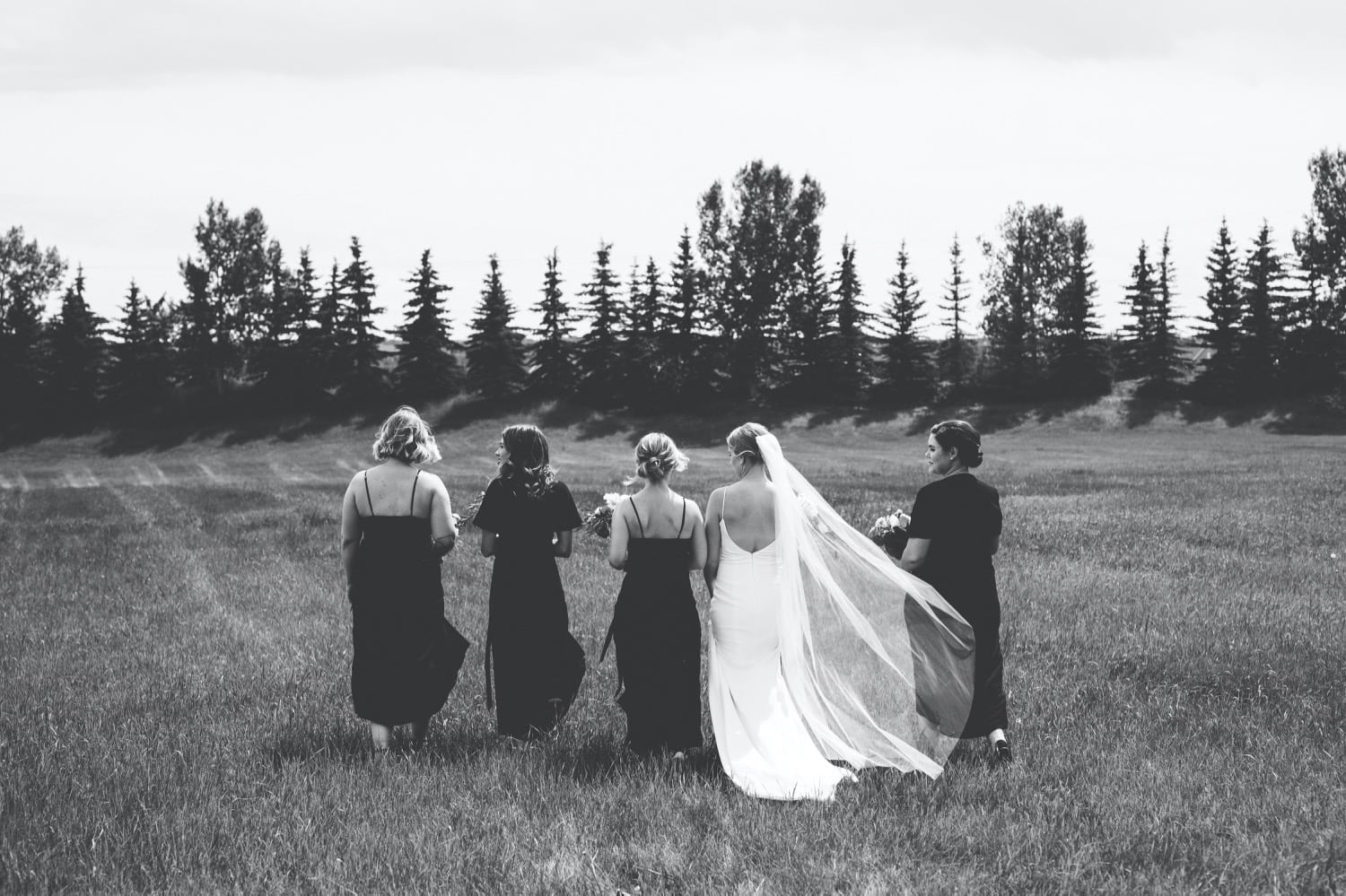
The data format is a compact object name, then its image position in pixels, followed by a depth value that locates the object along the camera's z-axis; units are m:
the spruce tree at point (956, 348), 68.12
